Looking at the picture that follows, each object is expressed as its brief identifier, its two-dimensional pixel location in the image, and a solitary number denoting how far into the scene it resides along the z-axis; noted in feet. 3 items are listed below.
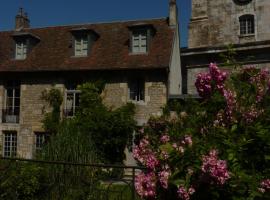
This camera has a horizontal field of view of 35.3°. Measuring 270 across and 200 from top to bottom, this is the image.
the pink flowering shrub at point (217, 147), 10.49
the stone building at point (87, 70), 59.77
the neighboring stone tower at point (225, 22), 71.61
